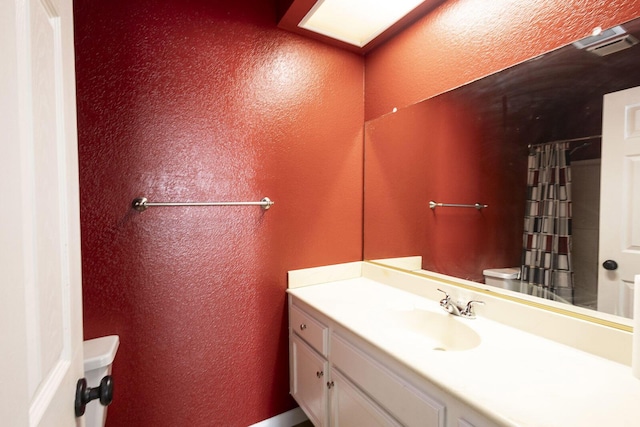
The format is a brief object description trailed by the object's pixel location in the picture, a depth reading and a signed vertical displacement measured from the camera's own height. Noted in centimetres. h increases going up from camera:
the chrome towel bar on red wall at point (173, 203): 122 +0
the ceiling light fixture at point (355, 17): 143 +100
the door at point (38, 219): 32 -2
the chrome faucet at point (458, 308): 117 -44
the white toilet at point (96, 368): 98 -58
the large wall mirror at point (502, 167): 92 +16
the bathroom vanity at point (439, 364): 66 -46
